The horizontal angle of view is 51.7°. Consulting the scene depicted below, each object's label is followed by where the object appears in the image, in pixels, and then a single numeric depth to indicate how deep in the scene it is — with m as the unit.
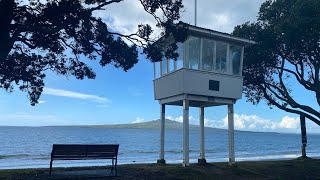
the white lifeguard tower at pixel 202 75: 17.72
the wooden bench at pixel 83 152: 12.55
